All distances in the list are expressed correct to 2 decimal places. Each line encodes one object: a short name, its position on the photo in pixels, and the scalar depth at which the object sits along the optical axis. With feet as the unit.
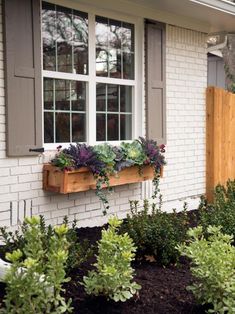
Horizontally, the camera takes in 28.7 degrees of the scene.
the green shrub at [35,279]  7.69
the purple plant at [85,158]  14.85
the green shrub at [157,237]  12.30
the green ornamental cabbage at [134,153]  16.34
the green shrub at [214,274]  8.93
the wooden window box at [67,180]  14.46
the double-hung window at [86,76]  15.39
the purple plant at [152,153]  17.04
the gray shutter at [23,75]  13.65
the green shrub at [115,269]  9.10
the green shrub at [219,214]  13.79
